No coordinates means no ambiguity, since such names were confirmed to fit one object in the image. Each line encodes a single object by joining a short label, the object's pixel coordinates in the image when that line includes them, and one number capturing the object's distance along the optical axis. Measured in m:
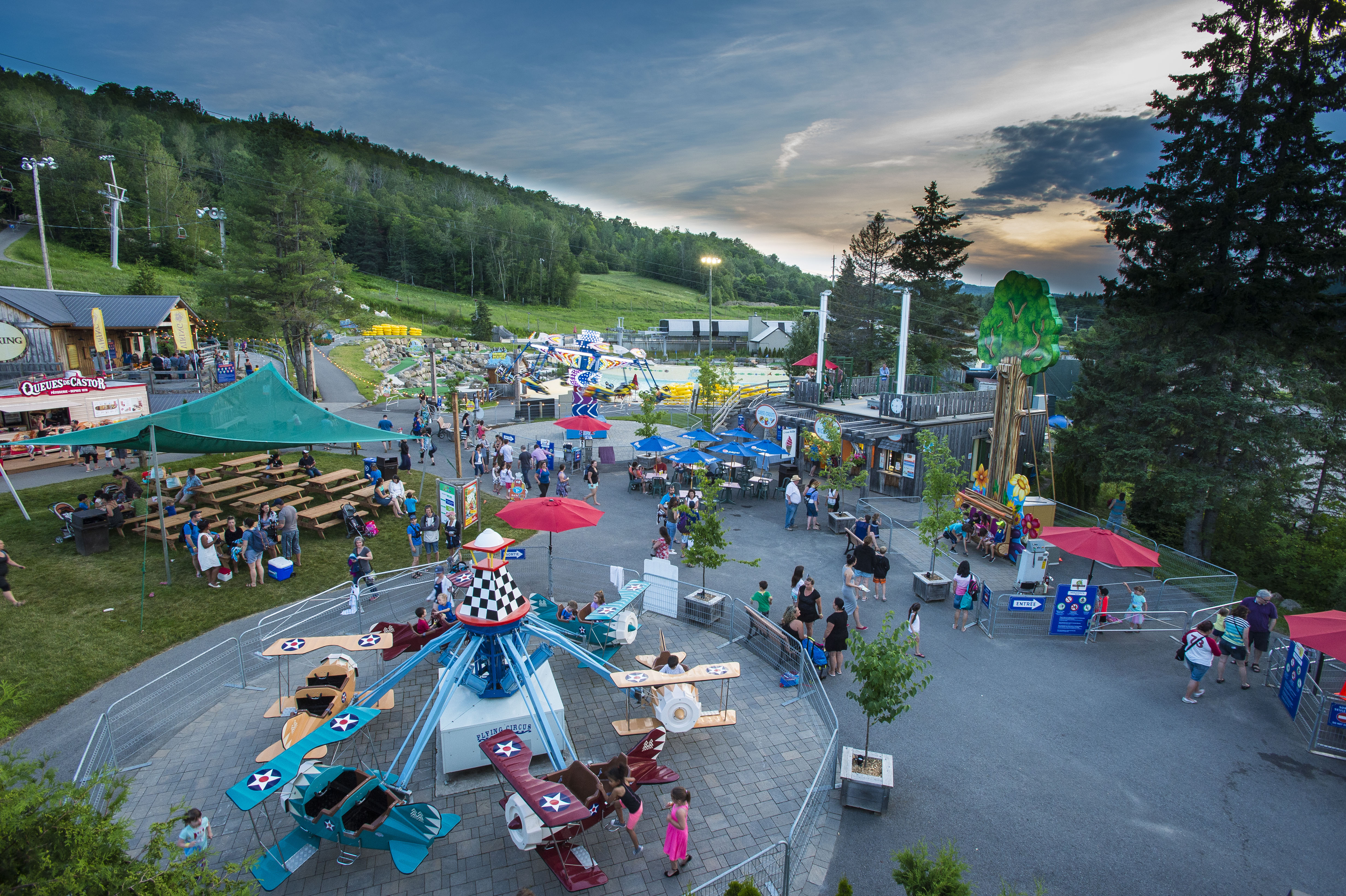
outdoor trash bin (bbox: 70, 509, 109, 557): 14.66
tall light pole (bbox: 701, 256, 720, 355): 45.79
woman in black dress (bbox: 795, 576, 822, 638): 11.13
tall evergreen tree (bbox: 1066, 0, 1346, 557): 17.80
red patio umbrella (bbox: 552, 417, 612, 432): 21.95
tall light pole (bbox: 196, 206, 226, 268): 50.17
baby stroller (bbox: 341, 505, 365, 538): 16.45
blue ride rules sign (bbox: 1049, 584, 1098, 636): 12.33
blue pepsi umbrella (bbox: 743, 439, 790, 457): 20.72
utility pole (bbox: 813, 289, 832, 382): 28.45
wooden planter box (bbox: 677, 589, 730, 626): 12.54
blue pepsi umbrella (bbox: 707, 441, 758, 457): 20.56
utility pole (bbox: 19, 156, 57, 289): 32.91
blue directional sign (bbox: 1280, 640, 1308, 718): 9.84
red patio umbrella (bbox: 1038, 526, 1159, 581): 12.18
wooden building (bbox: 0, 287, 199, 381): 25.17
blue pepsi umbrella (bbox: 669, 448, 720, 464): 22.03
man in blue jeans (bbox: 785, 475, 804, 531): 18.56
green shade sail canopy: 14.17
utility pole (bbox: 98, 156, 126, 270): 49.34
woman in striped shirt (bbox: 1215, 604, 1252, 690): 10.72
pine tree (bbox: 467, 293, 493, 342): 71.31
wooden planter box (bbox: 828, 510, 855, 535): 18.41
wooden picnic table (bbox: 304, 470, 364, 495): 19.12
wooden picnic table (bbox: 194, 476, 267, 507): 17.80
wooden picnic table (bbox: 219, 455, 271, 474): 20.33
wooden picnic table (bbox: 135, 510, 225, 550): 15.13
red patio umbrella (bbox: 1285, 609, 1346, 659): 8.77
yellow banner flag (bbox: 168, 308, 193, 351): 34.22
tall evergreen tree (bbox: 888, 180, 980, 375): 41.25
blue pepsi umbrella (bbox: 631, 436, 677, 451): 21.50
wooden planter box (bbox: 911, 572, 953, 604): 13.88
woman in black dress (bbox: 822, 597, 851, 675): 10.76
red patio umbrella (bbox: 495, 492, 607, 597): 11.24
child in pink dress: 6.49
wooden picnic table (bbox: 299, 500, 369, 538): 16.83
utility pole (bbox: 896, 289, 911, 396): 24.83
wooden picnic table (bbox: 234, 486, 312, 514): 17.25
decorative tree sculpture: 16.86
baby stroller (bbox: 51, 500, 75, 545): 15.62
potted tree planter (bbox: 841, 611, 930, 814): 7.70
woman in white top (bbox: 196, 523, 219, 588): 13.29
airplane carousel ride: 6.43
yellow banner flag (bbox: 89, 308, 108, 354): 28.48
